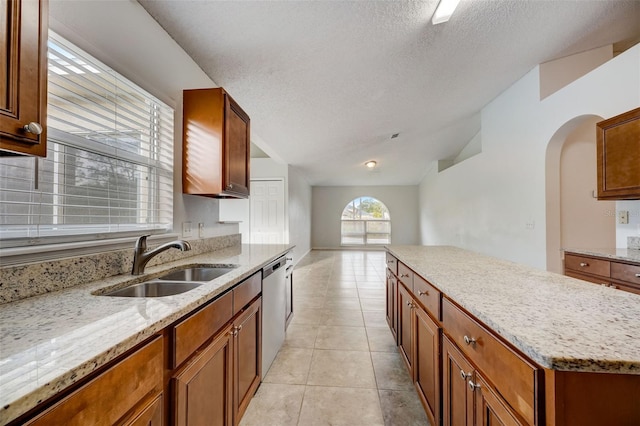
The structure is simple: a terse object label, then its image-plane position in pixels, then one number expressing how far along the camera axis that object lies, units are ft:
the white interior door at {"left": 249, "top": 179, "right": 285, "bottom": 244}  18.48
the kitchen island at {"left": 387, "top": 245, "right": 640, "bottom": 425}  1.95
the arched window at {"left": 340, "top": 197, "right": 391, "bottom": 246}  30.50
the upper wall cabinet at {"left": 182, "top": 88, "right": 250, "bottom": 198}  6.08
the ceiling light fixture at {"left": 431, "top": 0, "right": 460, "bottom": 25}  6.06
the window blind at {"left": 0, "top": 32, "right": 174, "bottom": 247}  3.24
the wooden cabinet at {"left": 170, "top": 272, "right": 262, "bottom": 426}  2.99
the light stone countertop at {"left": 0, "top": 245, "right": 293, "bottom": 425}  1.55
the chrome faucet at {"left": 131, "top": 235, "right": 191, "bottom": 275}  4.41
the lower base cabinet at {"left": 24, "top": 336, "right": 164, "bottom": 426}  1.72
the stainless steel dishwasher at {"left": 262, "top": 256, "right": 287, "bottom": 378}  6.10
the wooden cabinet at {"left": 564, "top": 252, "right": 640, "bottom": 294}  6.24
